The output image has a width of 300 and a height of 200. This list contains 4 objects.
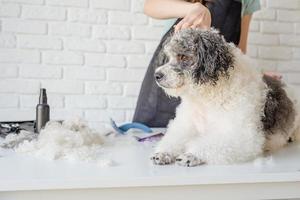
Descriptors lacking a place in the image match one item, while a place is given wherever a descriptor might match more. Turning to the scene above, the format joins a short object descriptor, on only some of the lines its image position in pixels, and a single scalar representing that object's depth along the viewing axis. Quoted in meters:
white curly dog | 0.87
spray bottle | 1.03
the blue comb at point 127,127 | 1.24
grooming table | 0.69
